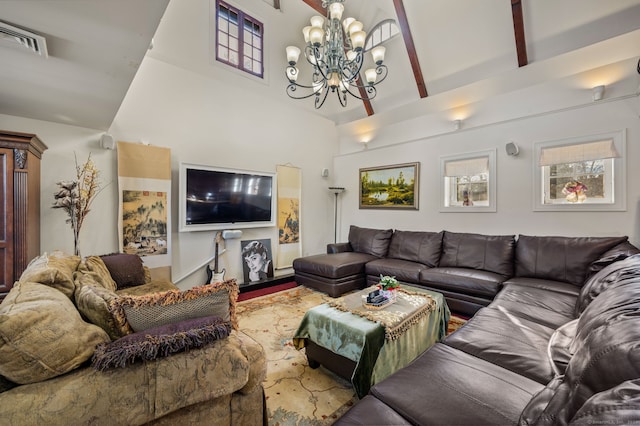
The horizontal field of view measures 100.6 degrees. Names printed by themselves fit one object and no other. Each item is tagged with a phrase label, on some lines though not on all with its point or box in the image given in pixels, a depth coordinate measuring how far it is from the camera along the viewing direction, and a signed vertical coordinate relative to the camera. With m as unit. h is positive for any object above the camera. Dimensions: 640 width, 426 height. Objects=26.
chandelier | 2.65 +1.68
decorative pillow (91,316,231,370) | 0.99 -0.52
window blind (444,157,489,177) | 3.90 +0.68
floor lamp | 5.68 -0.16
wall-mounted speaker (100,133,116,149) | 3.06 +0.82
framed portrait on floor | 4.23 -0.79
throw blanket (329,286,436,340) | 1.86 -0.78
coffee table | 1.70 -0.90
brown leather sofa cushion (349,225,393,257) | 4.54 -0.51
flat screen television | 3.61 +0.20
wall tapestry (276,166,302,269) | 4.73 -0.06
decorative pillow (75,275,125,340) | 1.14 -0.43
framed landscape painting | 4.63 +0.46
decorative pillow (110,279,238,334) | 1.13 -0.43
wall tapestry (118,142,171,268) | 3.18 +0.12
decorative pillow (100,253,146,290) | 2.53 -0.56
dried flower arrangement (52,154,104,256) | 2.65 +0.17
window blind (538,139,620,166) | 3.00 +0.70
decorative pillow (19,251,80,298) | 1.29 -0.32
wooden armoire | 2.12 +0.06
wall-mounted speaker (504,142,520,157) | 3.54 +0.84
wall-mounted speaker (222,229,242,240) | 3.91 -0.33
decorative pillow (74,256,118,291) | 1.84 -0.45
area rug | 1.64 -1.25
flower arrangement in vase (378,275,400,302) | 2.39 -0.69
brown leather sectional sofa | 0.76 -0.76
